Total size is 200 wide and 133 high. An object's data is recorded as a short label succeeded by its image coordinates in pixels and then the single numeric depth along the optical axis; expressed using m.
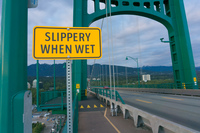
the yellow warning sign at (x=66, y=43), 2.15
